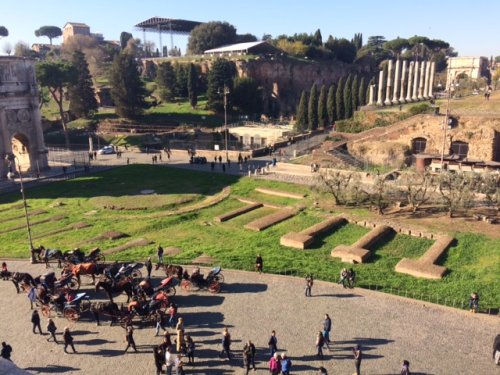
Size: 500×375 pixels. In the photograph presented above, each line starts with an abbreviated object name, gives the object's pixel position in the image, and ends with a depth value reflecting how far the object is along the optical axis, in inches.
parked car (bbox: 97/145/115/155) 2321.7
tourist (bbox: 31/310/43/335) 659.4
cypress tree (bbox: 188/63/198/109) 3225.9
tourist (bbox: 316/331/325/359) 588.1
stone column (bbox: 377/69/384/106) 2308.1
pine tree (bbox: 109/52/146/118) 2906.0
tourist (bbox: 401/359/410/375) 535.8
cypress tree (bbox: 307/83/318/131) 2514.8
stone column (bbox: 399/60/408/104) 2452.0
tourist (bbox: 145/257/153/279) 836.0
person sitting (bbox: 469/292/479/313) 689.6
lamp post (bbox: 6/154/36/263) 933.2
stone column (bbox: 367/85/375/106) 2314.0
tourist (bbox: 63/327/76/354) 609.3
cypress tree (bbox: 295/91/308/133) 2527.1
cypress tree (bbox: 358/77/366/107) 2549.2
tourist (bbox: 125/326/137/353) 610.2
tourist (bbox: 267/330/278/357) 586.9
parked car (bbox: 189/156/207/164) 1960.3
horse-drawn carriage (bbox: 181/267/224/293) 779.4
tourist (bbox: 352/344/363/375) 553.3
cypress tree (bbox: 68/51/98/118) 2908.5
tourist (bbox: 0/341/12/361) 574.6
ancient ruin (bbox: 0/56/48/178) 1726.1
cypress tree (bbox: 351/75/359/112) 2517.2
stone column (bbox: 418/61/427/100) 2655.0
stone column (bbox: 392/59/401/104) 2389.0
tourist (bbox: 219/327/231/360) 590.6
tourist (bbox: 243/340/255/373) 562.3
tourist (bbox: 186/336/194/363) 589.0
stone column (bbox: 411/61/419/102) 2566.4
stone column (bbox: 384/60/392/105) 2339.2
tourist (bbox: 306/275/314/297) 758.5
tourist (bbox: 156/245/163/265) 897.9
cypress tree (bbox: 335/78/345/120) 2518.5
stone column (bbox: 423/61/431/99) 2689.5
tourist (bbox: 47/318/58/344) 639.1
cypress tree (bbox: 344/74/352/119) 2524.6
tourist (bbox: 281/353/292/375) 538.6
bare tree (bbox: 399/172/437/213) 1163.9
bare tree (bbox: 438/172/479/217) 1110.4
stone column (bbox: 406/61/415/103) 2519.7
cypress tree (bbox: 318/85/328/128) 2511.1
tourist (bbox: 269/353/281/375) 540.4
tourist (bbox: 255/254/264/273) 844.6
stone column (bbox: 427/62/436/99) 2719.7
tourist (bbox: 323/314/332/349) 620.1
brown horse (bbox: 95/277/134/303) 734.5
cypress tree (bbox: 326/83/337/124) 2518.5
